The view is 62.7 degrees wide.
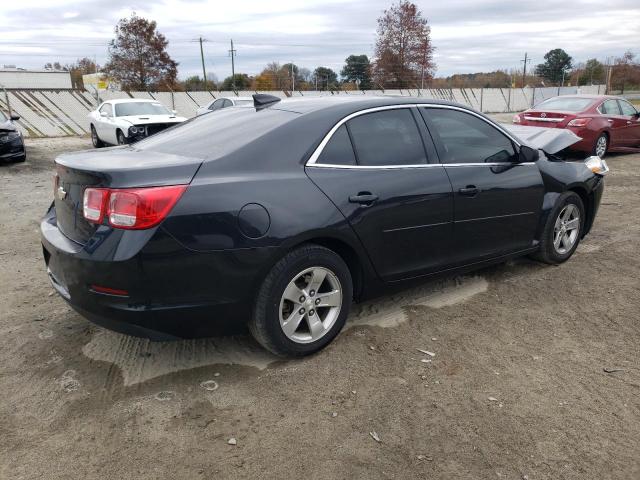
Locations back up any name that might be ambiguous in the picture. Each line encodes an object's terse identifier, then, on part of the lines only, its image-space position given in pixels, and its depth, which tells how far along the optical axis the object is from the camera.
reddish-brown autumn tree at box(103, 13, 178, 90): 45.56
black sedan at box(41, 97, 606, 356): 2.71
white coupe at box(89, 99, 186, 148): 13.05
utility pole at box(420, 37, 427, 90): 54.46
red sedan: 11.16
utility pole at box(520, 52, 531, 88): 60.13
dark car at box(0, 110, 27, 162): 11.35
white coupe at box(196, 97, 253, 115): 16.20
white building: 69.56
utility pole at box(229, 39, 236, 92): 59.81
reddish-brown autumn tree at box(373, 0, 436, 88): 54.75
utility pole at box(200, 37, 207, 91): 60.01
